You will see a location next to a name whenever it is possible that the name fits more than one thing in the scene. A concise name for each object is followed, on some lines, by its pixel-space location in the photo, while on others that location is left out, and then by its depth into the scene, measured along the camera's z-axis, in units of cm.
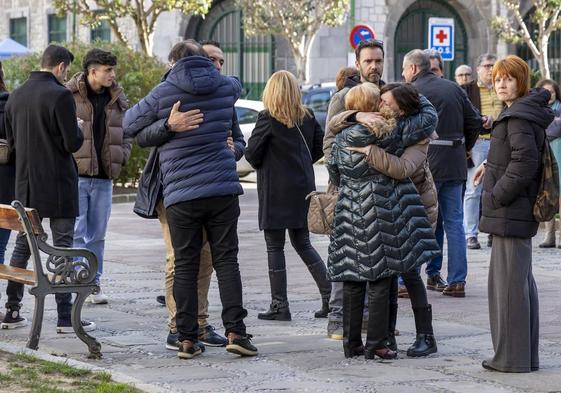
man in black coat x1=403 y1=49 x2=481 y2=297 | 1169
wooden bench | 890
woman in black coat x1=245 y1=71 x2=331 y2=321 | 1038
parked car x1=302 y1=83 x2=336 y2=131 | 3306
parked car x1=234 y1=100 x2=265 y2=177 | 2648
